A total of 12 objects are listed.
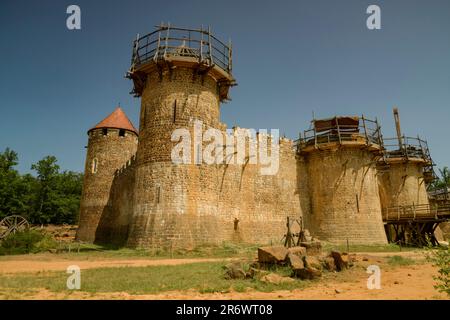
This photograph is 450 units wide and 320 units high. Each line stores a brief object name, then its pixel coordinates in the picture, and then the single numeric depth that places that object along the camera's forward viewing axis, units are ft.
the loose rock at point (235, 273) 29.66
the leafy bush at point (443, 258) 18.48
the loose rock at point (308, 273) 29.84
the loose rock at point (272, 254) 34.00
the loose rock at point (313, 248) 39.88
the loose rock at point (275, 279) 27.37
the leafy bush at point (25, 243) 56.70
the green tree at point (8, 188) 128.36
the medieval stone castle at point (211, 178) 57.00
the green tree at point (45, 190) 145.79
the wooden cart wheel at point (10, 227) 78.28
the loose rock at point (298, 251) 36.20
